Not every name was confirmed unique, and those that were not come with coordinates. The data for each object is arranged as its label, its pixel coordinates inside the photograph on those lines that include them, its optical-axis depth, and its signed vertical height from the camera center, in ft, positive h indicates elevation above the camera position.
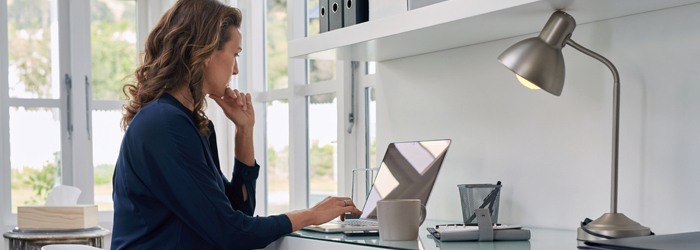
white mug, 6.06 -0.77
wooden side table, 10.75 -1.57
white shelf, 6.07 +0.61
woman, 5.85 -0.31
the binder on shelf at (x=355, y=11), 7.89 +0.83
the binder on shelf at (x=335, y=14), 8.07 +0.82
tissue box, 11.10 -1.35
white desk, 5.76 -0.93
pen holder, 7.27 -0.77
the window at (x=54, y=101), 13.64 +0.10
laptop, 7.51 -0.60
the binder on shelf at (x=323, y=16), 8.32 +0.84
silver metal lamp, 5.81 +0.23
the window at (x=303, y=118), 10.22 -0.16
